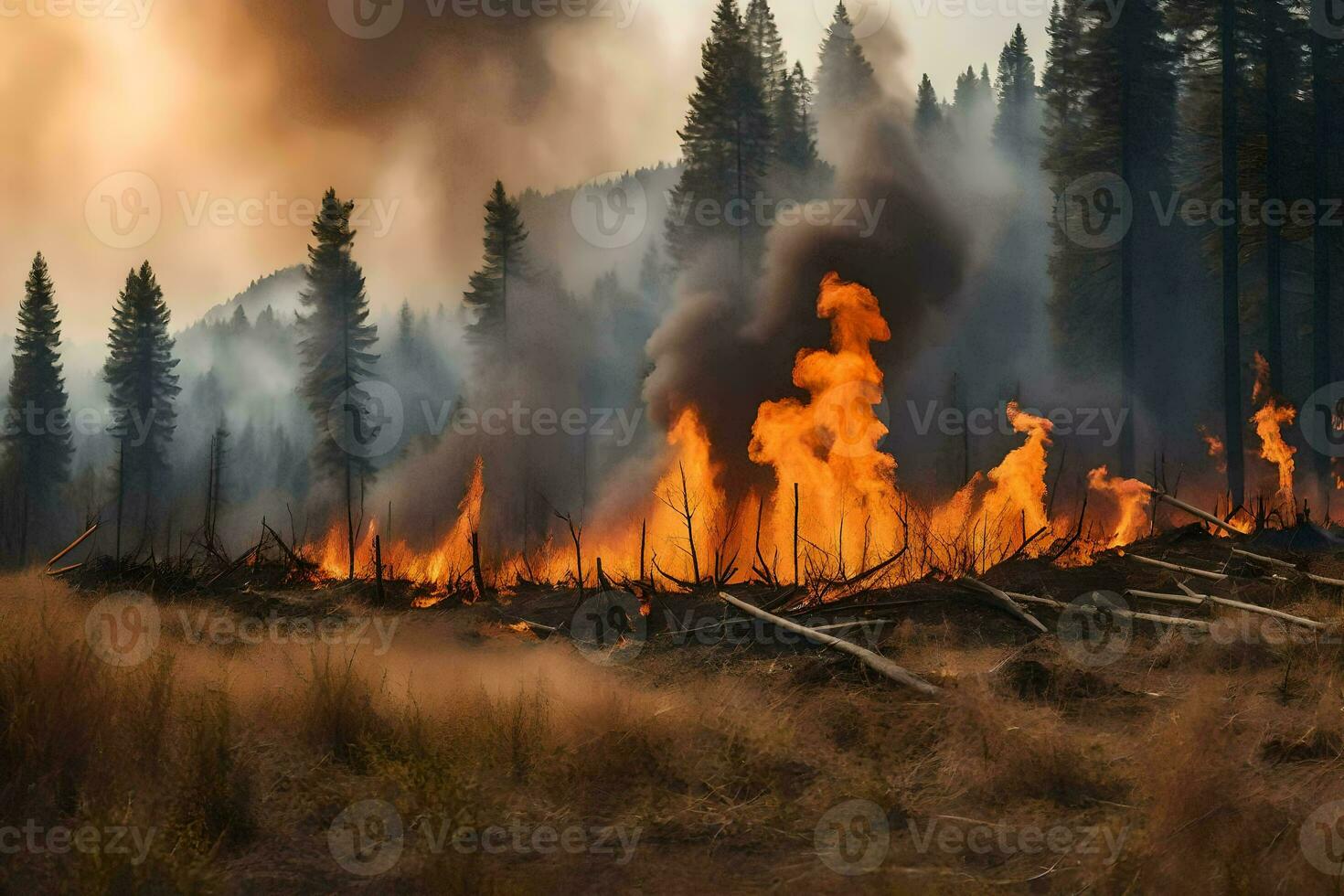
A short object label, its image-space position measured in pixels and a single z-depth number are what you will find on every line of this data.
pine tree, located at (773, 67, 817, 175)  44.88
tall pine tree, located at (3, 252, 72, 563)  45.50
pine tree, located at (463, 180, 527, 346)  40.91
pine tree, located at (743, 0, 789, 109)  46.94
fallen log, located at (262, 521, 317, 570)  18.58
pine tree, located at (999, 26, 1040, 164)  50.94
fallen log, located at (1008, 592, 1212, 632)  11.14
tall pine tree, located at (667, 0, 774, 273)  37.81
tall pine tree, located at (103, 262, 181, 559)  46.00
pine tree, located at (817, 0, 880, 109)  54.75
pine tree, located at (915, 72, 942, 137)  54.92
